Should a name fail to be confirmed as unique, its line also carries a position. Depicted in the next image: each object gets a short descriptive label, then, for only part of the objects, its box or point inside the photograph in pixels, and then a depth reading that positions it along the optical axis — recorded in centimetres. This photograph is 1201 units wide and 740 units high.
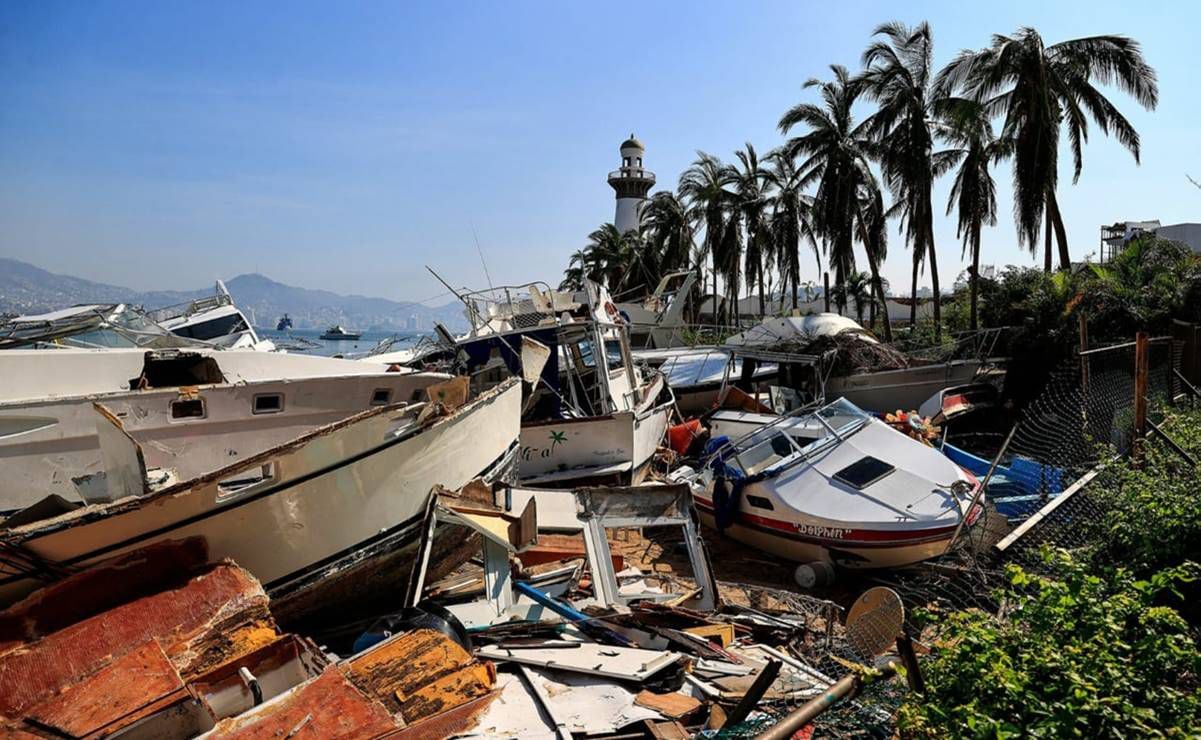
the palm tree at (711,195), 3800
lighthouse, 5956
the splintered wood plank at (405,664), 403
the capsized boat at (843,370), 1689
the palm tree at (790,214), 3391
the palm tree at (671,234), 4309
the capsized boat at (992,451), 813
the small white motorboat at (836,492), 757
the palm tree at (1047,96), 1889
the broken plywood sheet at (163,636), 372
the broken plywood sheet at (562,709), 404
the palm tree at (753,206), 3681
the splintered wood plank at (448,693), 392
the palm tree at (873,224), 2888
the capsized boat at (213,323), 1842
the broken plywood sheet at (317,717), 352
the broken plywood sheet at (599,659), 458
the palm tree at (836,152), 2808
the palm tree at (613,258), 4588
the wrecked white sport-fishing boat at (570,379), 1086
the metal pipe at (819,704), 232
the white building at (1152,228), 3416
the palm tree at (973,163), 2128
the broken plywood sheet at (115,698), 340
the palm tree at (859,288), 4441
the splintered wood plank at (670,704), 416
